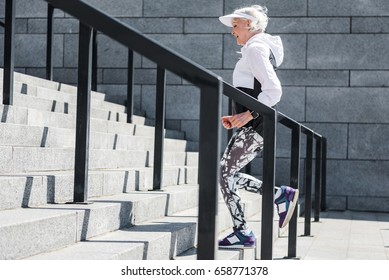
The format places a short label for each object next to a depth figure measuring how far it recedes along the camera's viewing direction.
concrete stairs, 7.11
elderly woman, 9.65
